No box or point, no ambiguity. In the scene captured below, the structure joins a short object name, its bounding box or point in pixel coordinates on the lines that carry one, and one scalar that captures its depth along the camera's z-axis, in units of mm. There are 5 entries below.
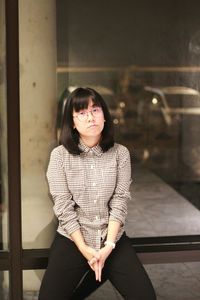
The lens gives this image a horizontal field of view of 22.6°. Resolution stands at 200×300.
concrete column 3035
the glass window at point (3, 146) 2891
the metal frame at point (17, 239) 2777
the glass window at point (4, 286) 3232
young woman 2521
